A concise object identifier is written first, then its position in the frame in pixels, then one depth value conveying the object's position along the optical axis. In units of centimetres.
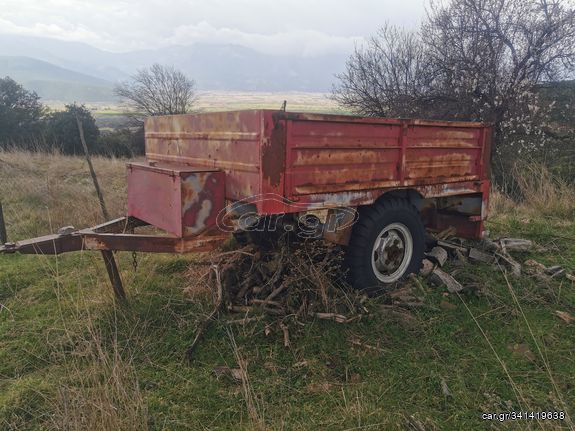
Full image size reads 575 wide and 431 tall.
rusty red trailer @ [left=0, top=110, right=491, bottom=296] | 306
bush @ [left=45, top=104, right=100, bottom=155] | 1902
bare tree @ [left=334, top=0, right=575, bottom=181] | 1213
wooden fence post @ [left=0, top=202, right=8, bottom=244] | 544
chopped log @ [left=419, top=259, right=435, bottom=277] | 429
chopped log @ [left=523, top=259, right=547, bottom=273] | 464
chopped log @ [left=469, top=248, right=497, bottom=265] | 476
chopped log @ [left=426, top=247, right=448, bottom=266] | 455
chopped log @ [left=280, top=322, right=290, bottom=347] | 307
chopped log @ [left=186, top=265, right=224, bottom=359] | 308
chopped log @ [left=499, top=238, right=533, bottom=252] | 520
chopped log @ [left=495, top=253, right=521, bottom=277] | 451
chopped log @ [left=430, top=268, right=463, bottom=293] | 402
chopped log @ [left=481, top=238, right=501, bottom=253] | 503
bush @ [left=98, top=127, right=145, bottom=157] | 2141
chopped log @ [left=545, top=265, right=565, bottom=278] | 454
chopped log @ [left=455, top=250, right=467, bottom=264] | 470
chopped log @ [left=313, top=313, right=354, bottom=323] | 331
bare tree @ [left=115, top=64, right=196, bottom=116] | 2988
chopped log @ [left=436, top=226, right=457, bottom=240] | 516
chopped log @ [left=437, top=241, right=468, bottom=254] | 486
